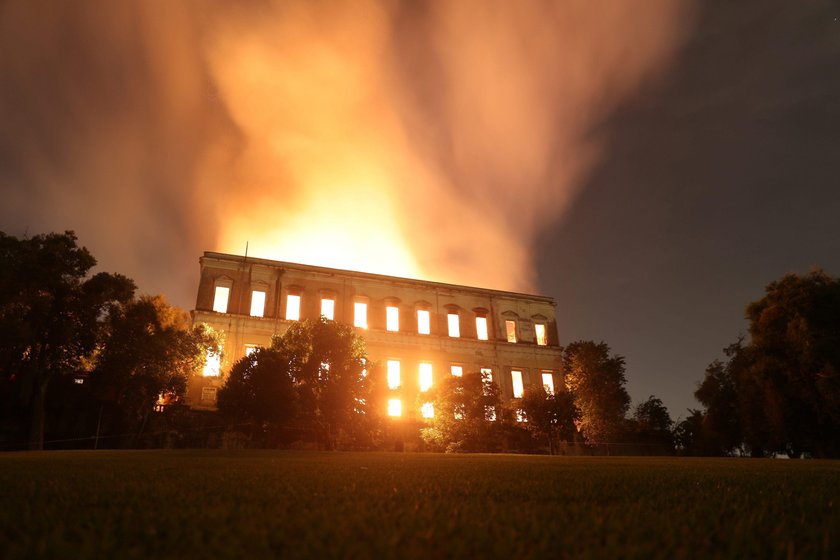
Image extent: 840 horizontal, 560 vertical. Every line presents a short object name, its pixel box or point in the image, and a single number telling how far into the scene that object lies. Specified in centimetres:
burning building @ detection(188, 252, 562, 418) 3941
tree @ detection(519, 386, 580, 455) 3488
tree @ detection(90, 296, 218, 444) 2778
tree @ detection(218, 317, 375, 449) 2494
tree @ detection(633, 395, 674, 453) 4534
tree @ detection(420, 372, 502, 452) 2898
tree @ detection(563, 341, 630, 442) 3959
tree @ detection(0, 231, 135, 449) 2512
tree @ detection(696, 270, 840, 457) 2928
